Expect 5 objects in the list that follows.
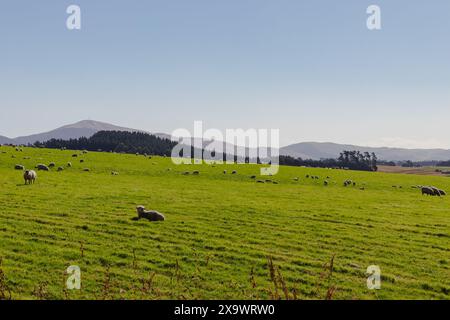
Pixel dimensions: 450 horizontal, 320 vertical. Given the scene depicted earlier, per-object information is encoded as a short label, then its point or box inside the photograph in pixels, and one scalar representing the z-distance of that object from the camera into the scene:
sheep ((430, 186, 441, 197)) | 51.87
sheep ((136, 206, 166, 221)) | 23.03
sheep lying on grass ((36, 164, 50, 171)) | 57.35
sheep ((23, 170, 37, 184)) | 38.97
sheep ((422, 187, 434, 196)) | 52.24
